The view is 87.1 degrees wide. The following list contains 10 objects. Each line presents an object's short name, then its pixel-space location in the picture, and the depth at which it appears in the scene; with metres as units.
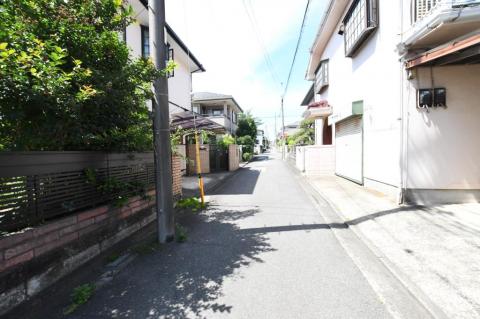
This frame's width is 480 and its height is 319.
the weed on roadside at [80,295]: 2.55
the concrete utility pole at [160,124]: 4.07
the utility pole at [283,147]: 29.36
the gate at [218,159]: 15.44
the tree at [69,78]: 2.64
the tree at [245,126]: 32.72
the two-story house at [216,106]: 23.98
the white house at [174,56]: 9.30
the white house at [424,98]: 5.31
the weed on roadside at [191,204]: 6.69
